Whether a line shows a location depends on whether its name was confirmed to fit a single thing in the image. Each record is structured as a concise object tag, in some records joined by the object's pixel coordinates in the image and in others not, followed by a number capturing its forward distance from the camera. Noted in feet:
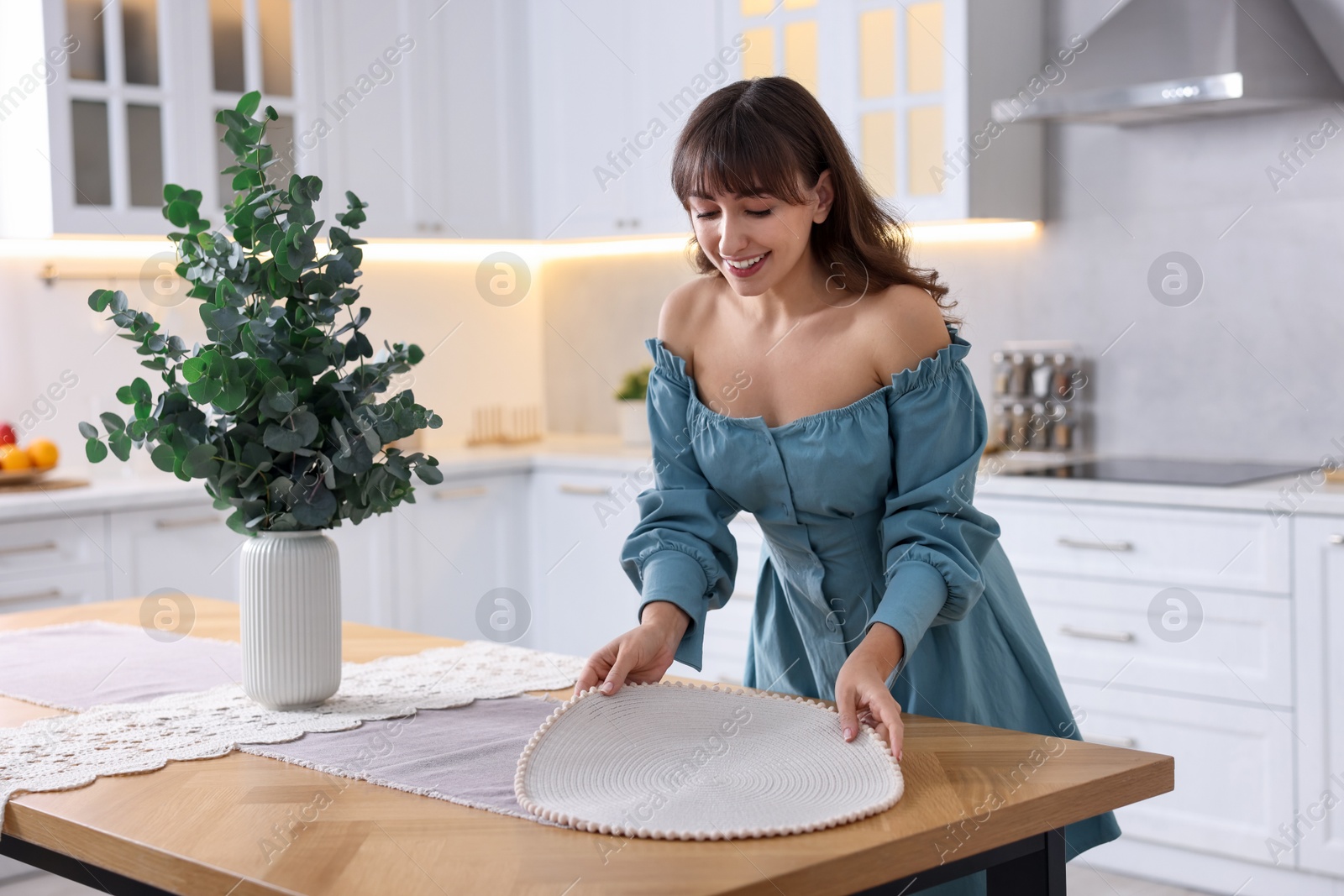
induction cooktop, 9.84
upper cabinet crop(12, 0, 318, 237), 11.23
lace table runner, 4.18
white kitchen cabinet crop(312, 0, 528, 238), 13.17
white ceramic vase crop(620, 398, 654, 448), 14.01
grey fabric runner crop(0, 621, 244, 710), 5.08
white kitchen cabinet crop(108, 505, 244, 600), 10.81
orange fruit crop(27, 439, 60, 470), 10.86
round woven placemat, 3.45
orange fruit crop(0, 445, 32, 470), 10.76
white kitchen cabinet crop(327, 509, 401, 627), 12.66
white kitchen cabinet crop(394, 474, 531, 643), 13.07
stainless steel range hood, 9.93
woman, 4.65
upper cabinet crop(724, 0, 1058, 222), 11.32
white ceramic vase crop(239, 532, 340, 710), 4.68
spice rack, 11.86
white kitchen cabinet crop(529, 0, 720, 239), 13.17
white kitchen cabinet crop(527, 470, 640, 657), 13.10
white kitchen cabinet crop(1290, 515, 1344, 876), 8.78
